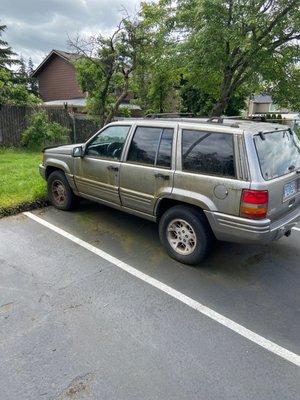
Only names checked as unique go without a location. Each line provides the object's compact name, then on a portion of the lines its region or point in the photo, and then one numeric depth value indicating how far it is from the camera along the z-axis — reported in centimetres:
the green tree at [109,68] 1104
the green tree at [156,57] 939
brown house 2552
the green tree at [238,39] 713
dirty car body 339
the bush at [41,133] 1220
